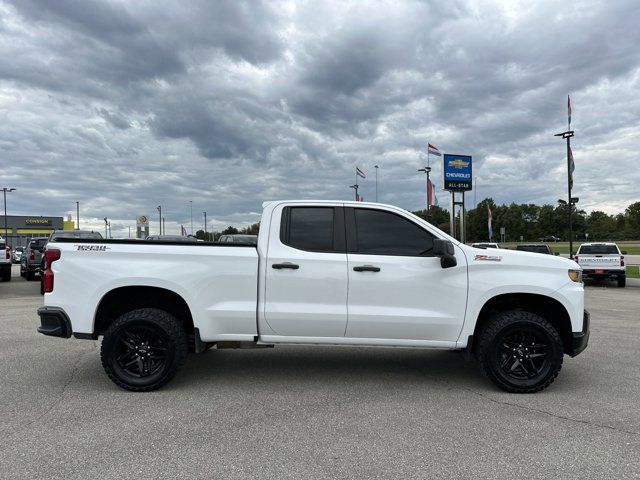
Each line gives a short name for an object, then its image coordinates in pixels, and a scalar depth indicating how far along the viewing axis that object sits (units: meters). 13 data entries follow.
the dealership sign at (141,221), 43.27
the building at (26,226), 81.62
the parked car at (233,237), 14.68
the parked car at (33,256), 19.14
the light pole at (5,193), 63.05
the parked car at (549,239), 124.00
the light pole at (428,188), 35.78
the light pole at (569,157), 24.53
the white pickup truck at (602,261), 18.19
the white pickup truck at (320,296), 4.77
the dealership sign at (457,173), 26.41
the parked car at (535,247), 19.31
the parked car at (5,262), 18.78
